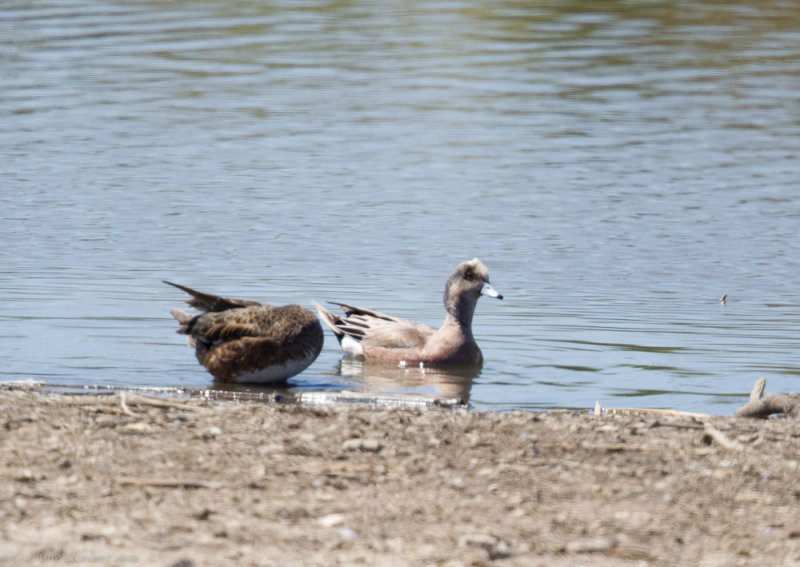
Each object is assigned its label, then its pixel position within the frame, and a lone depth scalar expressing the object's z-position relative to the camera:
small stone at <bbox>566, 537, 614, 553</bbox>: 10.85
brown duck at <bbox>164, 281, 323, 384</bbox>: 19.55
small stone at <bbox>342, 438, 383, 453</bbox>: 13.50
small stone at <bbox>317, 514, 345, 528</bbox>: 11.19
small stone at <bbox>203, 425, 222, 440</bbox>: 13.85
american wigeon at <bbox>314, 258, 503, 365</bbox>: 22.06
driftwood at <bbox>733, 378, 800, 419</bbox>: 17.39
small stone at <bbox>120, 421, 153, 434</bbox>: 13.96
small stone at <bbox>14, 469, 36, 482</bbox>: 12.16
